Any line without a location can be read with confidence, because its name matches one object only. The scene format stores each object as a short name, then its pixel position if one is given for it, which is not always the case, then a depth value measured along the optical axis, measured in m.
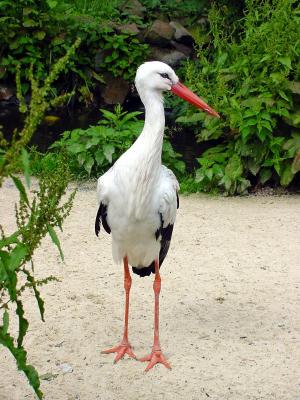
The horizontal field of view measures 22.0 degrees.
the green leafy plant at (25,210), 2.72
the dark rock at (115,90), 10.80
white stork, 4.15
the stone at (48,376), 4.07
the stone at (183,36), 11.46
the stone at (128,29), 10.99
